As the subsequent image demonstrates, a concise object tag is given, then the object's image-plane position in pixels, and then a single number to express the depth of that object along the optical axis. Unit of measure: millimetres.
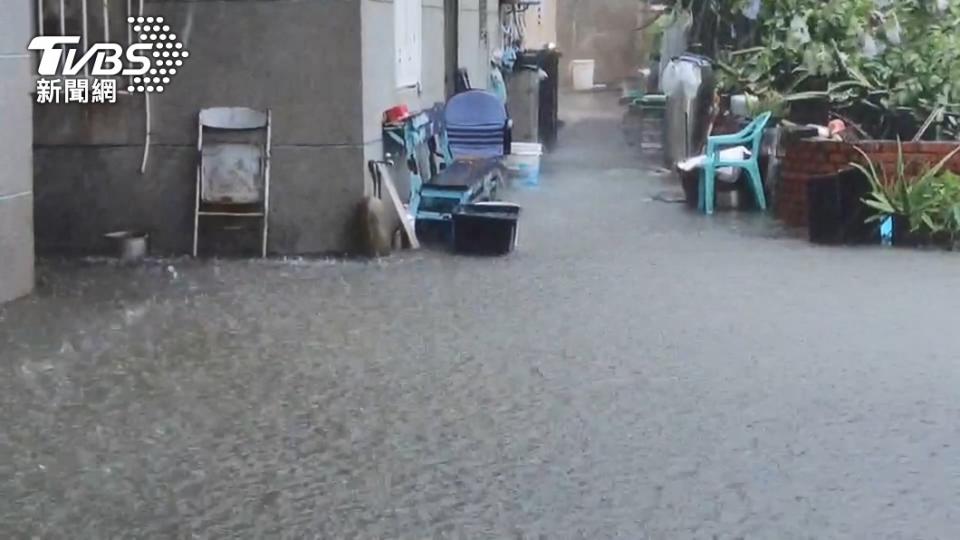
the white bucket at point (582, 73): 27969
